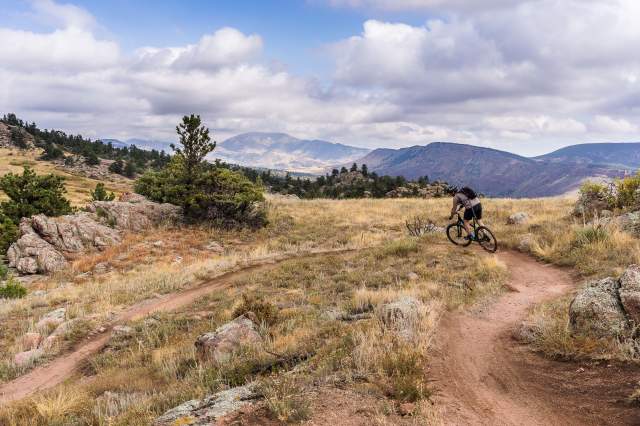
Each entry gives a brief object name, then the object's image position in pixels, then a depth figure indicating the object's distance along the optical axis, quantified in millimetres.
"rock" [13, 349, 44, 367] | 9828
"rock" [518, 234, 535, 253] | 14927
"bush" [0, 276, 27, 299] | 15352
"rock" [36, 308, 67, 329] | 11894
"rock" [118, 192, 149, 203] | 26583
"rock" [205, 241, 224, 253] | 22011
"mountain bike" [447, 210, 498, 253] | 15086
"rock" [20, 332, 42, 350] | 10797
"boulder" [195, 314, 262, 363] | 7770
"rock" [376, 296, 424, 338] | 6777
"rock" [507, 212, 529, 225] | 20234
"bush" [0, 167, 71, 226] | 22531
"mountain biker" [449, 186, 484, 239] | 15008
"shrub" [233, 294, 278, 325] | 9461
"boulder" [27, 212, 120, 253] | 20344
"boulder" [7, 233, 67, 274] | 18578
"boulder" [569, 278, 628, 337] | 6031
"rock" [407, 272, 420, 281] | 11691
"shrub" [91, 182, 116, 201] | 34125
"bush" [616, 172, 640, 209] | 17453
